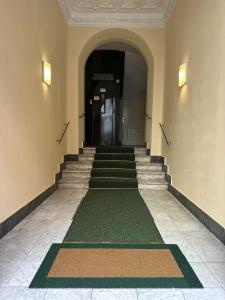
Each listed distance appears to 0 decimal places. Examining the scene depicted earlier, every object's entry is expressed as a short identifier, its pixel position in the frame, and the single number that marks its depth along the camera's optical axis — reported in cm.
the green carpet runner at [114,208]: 292
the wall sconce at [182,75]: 426
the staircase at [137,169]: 546
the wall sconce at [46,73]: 419
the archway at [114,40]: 629
